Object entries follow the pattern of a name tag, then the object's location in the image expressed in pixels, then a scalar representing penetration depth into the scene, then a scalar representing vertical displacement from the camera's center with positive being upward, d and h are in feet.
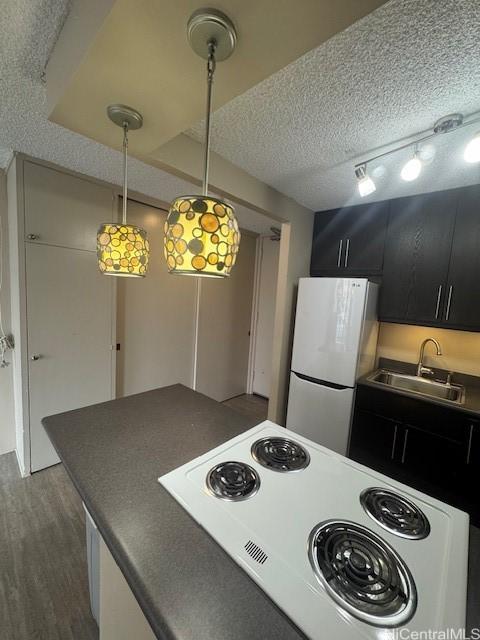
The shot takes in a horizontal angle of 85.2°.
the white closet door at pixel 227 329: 10.33 -1.61
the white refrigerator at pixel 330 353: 6.81 -1.51
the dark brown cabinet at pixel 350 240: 7.29 +1.74
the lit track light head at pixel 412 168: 4.21 +2.19
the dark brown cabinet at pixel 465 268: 5.99 +0.89
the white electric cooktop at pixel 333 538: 1.76 -2.08
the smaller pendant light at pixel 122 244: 3.13 +0.49
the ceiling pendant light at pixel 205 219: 2.13 +0.59
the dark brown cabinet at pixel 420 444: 5.56 -3.31
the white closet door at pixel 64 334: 6.18 -1.34
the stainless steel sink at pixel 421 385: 6.58 -2.20
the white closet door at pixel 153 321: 7.98 -1.14
